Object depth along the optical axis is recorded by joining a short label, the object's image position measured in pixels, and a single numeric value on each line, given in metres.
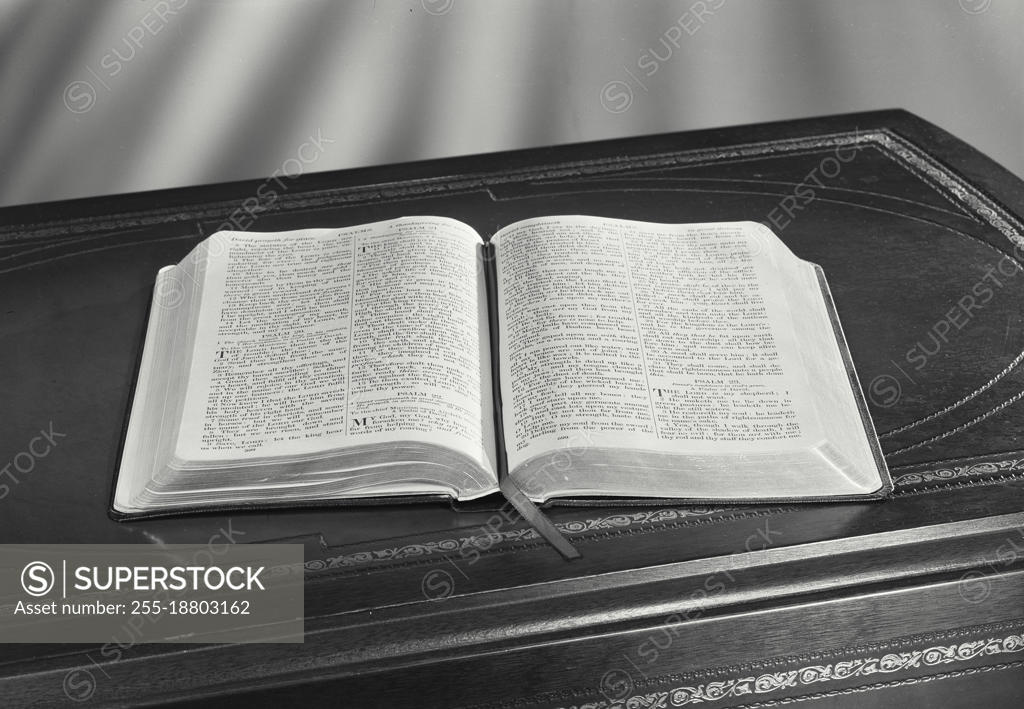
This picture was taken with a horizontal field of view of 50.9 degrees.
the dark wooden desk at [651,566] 1.05
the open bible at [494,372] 1.13
